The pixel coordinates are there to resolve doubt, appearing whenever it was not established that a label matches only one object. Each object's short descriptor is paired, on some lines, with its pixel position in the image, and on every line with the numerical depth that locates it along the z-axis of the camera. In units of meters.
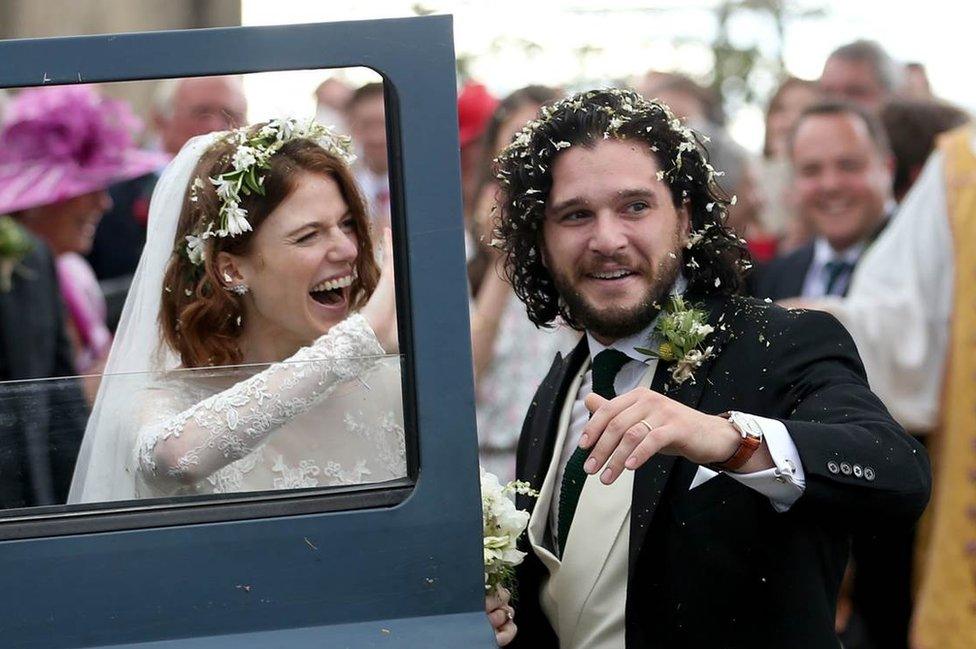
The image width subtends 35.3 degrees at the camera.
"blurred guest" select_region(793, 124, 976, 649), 4.87
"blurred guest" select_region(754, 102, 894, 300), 5.55
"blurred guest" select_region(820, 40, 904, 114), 6.66
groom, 2.35
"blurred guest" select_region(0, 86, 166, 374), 5.21
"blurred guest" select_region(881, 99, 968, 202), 5.53
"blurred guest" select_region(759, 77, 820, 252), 7.02
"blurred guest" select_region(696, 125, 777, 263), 6.59
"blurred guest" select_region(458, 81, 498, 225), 5.63
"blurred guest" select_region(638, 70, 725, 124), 7.36
